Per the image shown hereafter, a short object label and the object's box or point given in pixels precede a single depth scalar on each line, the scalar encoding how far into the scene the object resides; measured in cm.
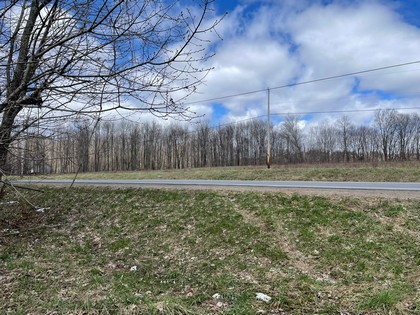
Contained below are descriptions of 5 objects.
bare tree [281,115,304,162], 7662
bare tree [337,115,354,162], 7700
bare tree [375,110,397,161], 7006
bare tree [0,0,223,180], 317
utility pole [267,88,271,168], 2616
